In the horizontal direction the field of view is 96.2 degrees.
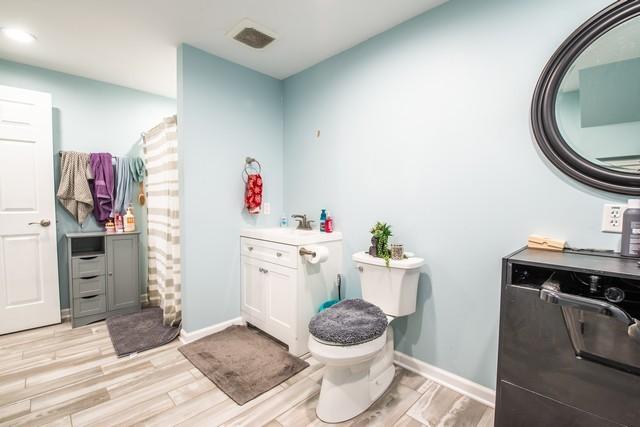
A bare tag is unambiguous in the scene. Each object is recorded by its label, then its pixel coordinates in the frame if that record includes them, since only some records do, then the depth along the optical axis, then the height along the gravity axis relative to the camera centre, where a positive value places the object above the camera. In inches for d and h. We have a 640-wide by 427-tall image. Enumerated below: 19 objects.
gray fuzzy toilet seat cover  56.5 -26.1
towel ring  102.7 +11.4
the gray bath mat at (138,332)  86.8 -45.3
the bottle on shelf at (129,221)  115.3 -10.1
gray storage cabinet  101.6 -29.5
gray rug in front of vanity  69.1 -45.3
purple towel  111.1 +4.2
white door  93.7 -6.5
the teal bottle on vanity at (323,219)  94.7 -6.9
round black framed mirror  47.6 +17.7
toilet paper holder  78.7 -14.9
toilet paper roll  77.8 -15.7
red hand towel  100.3 +1.9
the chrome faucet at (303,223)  101.3 -8.7
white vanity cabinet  81.4 -25.8
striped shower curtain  94.0 -6.1
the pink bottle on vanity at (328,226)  93.4 -9.0
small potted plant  72.9 -10.7
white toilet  56.9 -31.0
